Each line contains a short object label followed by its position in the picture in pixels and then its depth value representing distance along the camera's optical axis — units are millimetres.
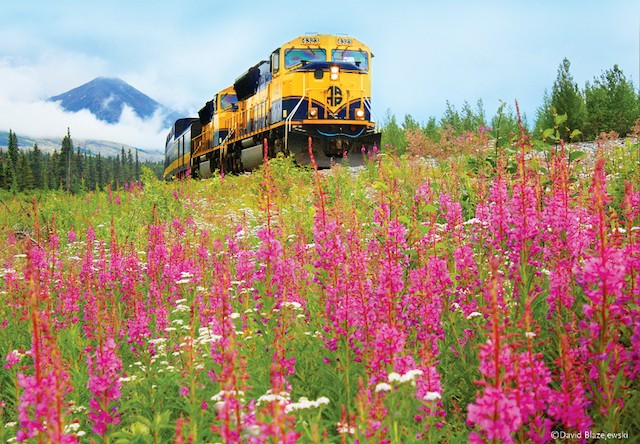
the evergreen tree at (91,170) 127738
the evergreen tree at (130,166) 154775
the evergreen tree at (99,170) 136375
